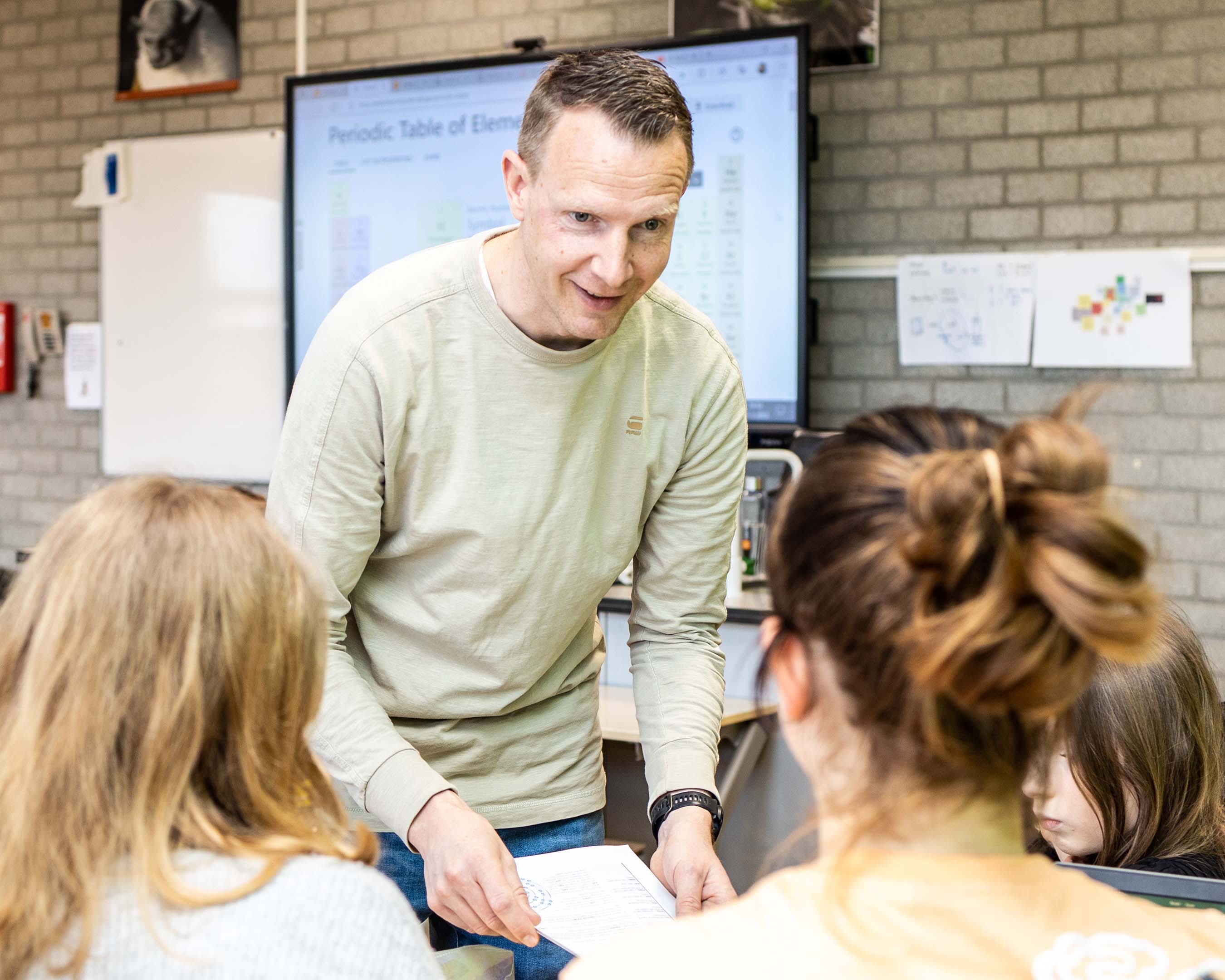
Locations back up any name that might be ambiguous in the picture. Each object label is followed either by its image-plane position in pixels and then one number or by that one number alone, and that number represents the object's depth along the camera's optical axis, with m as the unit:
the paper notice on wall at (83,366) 4.14
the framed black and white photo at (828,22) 3.22
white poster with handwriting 3.15
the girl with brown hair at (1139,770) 1.30
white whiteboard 3.89
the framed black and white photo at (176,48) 3.96
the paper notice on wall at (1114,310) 3.02
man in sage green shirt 1.23
